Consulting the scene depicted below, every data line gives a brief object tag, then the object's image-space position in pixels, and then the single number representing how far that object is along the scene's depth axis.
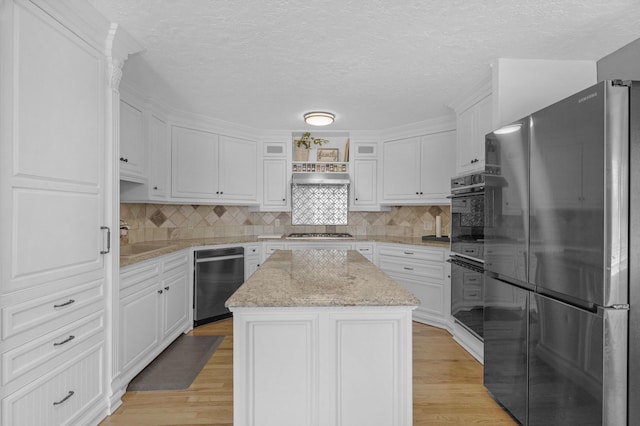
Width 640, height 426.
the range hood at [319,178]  4.41
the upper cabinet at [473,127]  2.74
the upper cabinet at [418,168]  3.90
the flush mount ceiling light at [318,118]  3.61
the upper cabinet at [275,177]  4.51
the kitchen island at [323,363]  1.39
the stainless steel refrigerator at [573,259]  1.35
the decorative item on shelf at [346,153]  4.60
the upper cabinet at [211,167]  3.70
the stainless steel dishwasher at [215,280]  3.57
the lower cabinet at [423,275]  3.62
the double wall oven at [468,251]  2.67
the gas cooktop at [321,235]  4.27
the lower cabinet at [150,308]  2.32
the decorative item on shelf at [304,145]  4.55
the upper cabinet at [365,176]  4.54
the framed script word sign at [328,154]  4.71
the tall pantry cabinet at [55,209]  1.38
